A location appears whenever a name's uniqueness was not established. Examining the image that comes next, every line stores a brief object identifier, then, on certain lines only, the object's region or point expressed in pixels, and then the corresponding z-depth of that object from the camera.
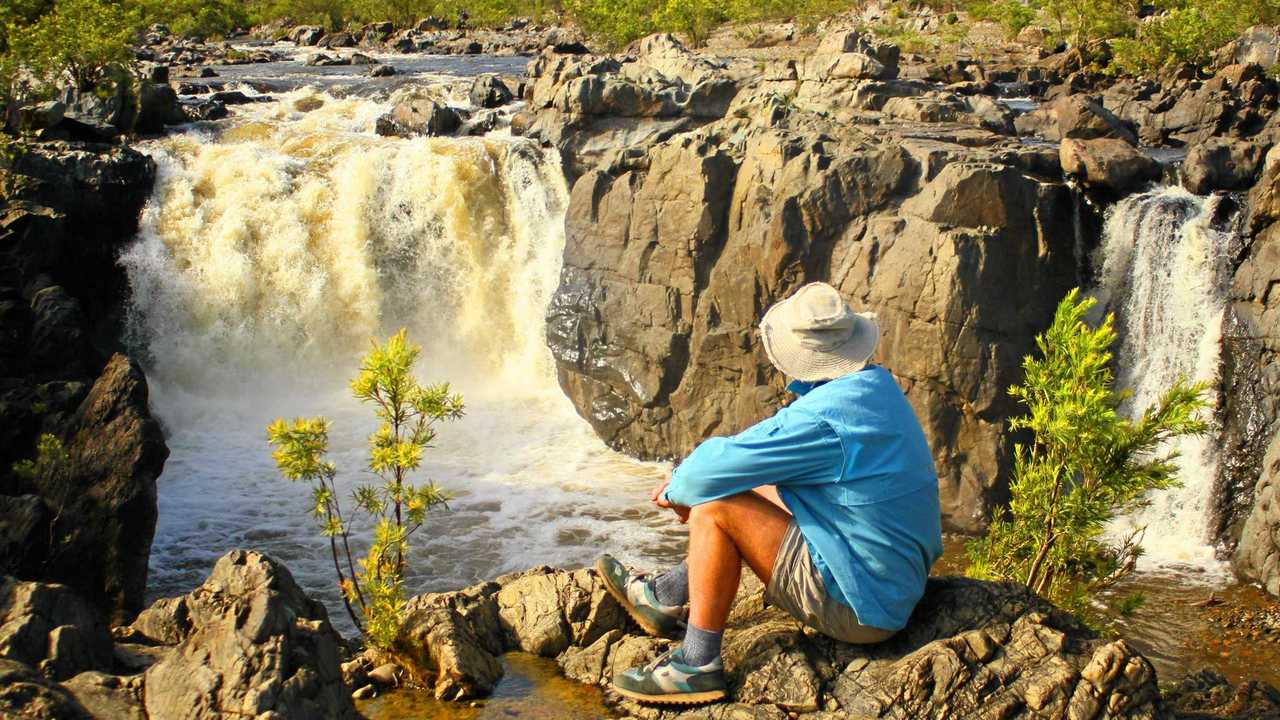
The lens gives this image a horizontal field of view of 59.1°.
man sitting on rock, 4.21
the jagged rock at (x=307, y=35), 42.28
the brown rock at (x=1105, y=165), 11.87
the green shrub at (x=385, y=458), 5.63
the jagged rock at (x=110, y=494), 9.30
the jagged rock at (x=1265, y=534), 10.07
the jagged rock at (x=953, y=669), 4.11
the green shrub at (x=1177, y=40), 23.23
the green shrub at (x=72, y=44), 17.14
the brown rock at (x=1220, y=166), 12.26
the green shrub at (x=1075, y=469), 5.65
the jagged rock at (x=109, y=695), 4.30
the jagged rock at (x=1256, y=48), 21.83
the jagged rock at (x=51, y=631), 4.94
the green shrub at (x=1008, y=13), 32.59
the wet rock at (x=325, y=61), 31.06
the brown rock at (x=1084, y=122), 15.00
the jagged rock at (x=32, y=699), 3.98
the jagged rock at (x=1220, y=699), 4.81
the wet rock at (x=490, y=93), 20.66
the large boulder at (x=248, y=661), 4.28
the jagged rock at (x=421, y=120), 18.59
